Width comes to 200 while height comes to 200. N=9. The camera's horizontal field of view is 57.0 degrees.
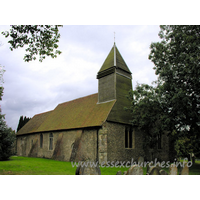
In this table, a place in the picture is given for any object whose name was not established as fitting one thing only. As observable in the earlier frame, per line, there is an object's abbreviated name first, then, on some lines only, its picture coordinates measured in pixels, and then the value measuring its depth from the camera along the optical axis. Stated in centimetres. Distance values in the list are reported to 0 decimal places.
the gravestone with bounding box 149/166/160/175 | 927
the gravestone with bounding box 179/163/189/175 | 957
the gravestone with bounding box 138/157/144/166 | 1815
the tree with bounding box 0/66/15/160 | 1956
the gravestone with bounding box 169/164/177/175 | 952
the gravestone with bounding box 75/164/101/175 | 862
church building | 2009
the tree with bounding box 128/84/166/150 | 1845
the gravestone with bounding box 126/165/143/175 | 864
